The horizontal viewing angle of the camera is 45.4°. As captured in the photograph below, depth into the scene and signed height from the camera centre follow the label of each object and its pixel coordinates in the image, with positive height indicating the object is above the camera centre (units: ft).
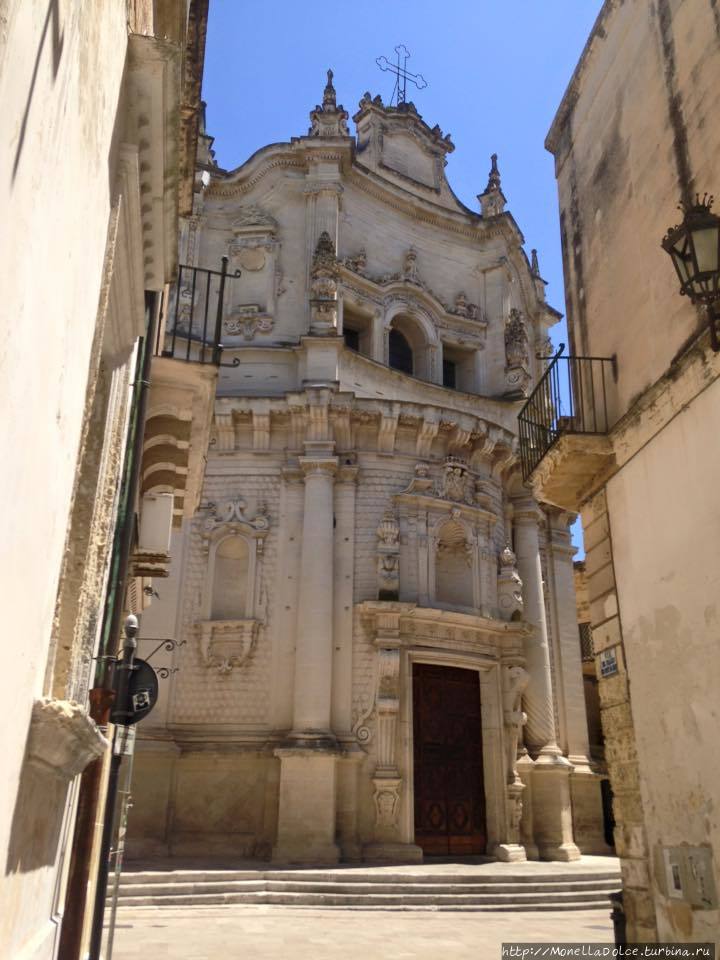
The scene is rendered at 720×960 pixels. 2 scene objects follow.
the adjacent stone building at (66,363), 9.39 +6.37
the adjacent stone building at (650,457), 22.22 +11.32
